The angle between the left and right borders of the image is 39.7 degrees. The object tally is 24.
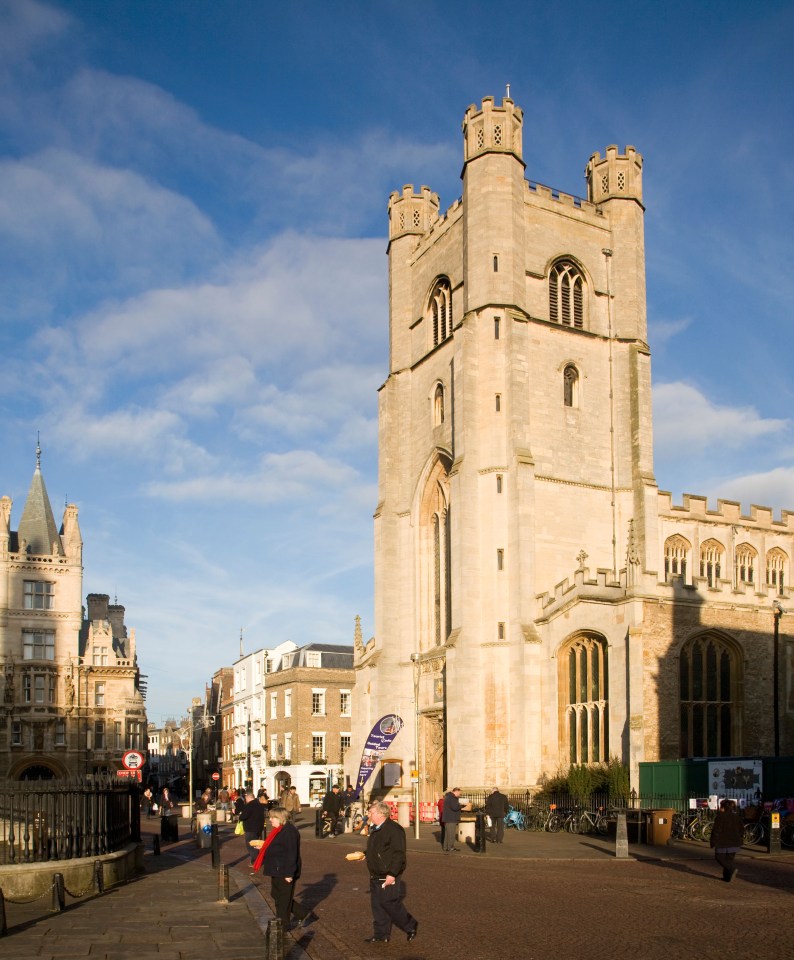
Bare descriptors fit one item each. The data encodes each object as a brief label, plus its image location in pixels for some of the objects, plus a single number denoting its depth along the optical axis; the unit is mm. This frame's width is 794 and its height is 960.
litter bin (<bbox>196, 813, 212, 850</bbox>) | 29047
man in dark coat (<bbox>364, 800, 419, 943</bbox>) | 12359
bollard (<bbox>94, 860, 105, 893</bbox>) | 17297
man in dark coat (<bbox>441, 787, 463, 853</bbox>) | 26422
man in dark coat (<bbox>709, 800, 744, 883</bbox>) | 18625
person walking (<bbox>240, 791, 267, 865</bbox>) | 21219
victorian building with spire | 61938
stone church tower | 36875
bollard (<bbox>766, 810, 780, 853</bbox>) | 23577
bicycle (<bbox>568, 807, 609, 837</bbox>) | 30616
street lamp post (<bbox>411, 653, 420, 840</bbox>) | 31191
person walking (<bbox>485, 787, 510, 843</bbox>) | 28156
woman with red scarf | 12836
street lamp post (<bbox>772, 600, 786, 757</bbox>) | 37594
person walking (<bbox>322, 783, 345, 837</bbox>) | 33781
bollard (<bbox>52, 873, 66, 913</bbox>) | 15516
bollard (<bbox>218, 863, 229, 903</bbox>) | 16734
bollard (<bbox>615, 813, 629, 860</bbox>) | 23769
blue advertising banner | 37688
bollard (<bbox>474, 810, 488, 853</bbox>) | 25250
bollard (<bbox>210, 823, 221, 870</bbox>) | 21672
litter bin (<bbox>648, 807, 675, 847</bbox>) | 26766
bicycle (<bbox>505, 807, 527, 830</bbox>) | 33750
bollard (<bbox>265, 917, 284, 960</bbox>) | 10414
